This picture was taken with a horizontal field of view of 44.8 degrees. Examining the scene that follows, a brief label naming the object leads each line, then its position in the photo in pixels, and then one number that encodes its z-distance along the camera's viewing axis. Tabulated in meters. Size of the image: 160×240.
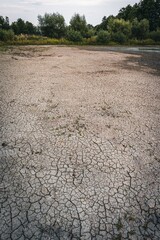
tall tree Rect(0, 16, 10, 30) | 38.94
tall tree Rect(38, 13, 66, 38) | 22.88
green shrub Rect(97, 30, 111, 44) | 19.92
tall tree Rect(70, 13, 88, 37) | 22.27
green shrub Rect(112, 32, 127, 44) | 20.95
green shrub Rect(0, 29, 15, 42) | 17.20
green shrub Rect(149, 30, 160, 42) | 24.34
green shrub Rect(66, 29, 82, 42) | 19.91
